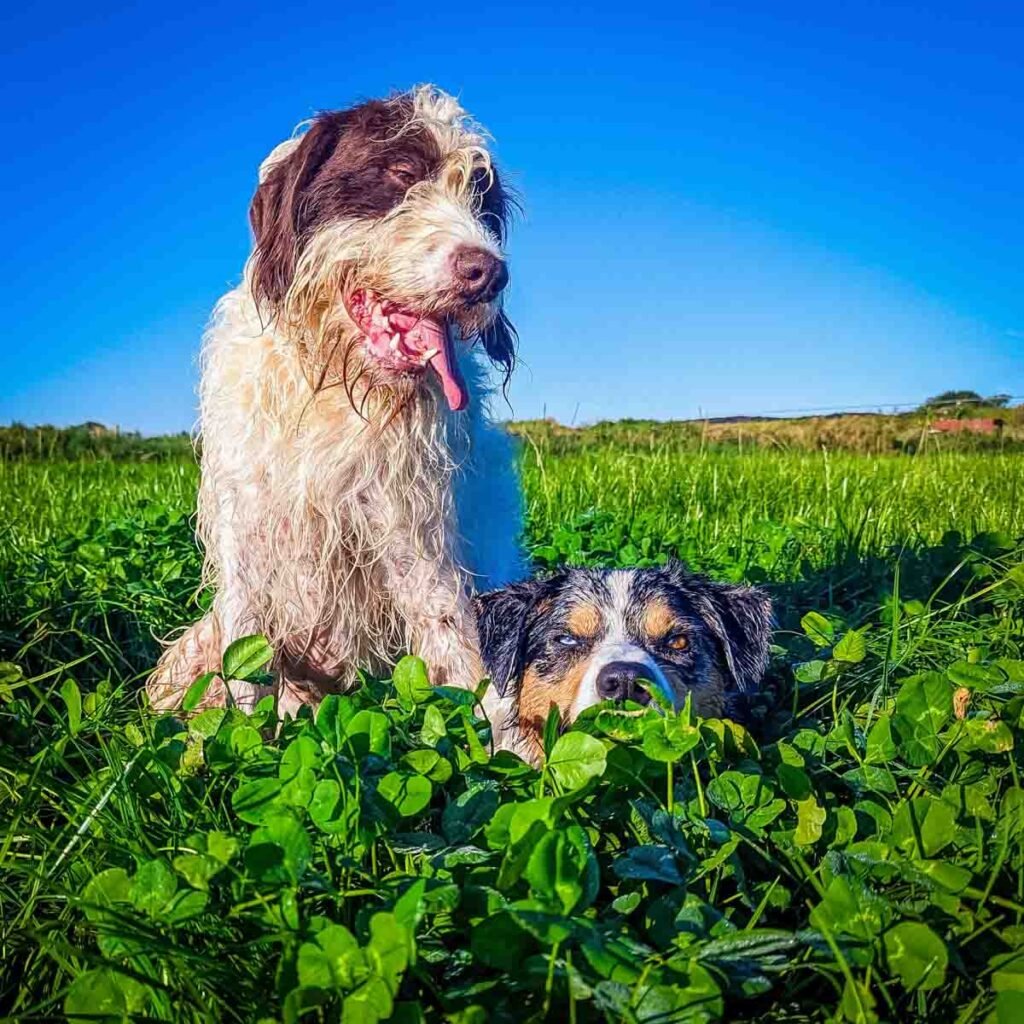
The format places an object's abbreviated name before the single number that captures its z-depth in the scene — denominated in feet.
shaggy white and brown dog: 2.96
